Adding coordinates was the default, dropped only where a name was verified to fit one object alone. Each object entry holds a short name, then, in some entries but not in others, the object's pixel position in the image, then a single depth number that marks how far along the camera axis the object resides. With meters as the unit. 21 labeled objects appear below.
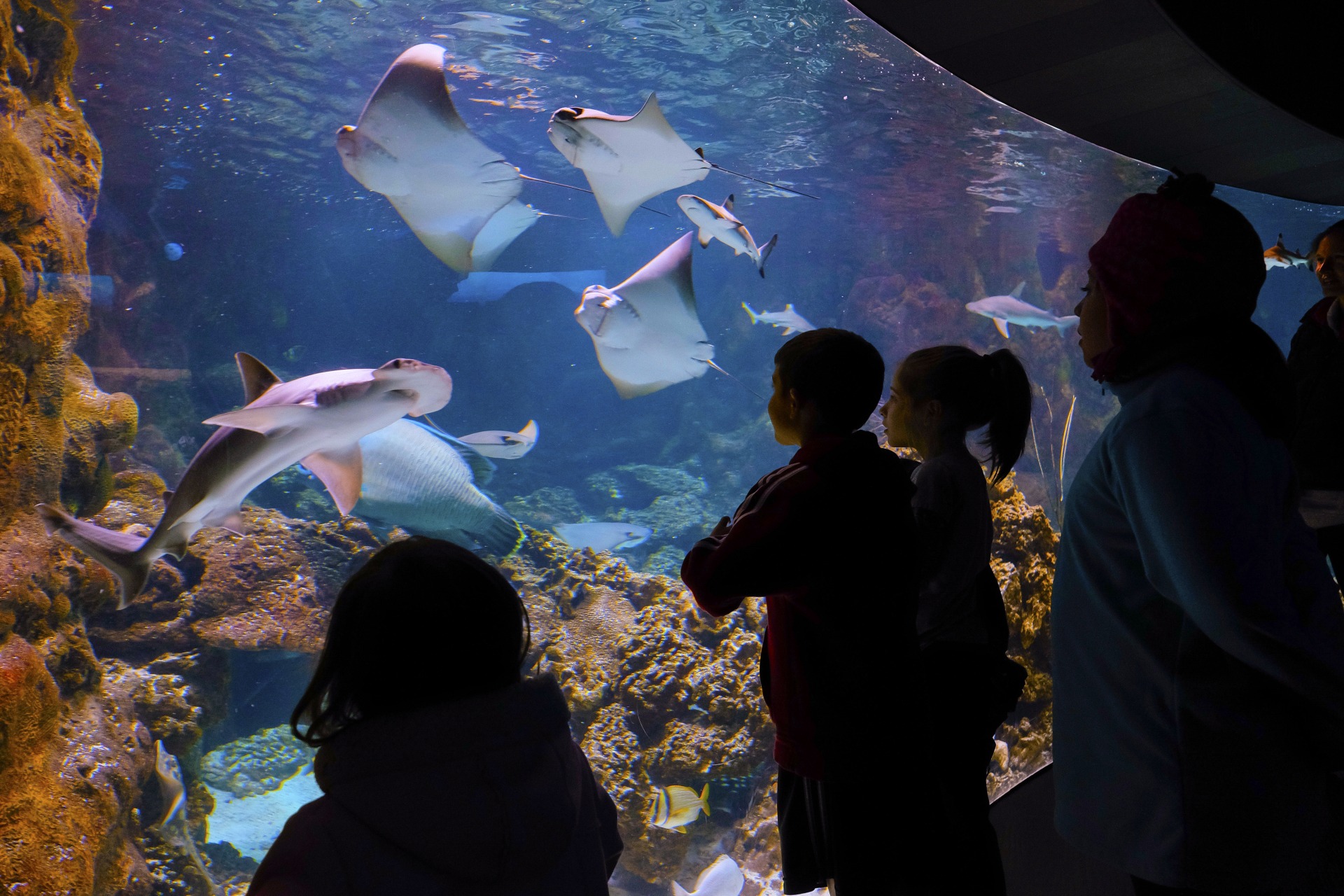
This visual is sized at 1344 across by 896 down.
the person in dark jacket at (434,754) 0.93
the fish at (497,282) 17.69
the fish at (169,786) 3.78
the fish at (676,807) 3.84
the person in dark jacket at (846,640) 1.42
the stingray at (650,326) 4.82
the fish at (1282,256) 5.61
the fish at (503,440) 5.93
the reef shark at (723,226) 5.63
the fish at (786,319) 9.08
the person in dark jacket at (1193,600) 1.13
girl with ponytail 1.84
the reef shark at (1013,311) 9.35
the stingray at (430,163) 3.38
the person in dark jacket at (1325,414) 2.45
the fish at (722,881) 3.60
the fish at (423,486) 5.50
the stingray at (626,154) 4.12
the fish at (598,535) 7.05
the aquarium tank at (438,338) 3.21
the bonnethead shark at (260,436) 2.07
